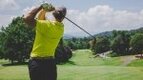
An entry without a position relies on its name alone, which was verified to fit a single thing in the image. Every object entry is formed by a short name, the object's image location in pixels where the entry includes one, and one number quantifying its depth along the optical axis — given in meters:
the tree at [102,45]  72.94
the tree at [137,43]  62.59
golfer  4.91
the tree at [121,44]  68.77
